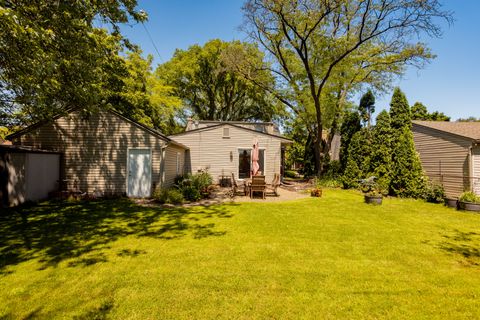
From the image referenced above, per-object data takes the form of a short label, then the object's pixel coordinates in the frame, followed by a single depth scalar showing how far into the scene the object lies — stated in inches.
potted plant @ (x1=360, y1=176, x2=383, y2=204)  426.9
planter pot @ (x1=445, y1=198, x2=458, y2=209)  406.2
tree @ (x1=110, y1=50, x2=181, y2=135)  781.3
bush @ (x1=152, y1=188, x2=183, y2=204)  430.9
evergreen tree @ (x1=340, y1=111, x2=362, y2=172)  708.0
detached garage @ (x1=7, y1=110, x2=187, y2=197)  476.7
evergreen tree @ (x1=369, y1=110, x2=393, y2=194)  552.1
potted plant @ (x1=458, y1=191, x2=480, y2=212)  374.6
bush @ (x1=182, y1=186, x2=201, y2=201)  454.0
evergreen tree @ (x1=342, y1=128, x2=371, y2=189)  640.4
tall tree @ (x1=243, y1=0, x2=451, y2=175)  548.7
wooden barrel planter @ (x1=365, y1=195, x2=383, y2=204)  425.1
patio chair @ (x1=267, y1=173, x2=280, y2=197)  511.0
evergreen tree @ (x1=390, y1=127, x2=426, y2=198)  495.5
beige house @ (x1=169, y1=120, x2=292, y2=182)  682.8
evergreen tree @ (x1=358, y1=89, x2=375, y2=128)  865.0
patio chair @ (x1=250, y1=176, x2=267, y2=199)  478.3
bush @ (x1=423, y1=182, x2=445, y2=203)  463.2
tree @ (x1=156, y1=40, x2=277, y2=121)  1266.0
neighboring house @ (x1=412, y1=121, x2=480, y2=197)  463.2
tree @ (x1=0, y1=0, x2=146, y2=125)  243.6
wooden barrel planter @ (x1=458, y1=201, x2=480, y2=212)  373.7
